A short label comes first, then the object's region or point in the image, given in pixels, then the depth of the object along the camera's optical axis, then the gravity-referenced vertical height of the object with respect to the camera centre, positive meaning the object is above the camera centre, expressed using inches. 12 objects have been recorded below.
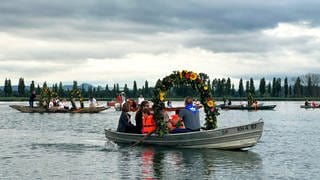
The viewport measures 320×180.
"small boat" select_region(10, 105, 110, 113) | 2974.9 -50.7
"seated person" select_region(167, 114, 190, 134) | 1190.6 -55.1
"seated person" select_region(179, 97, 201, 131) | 1141.7 -34.4
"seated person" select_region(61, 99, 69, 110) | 3068.4 -28.8
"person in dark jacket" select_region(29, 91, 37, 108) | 3129.9 +14.8
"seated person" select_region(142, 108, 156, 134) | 1245.7 -50.3
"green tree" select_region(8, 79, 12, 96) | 7534.0 +145.8
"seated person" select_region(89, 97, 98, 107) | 3300.9 -22.0
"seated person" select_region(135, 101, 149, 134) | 1234.0 -35.9
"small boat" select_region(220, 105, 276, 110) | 3978.8 -68.9
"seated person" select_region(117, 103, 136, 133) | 1265.0 -55.1
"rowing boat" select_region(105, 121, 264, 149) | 1119.6 -76.6
